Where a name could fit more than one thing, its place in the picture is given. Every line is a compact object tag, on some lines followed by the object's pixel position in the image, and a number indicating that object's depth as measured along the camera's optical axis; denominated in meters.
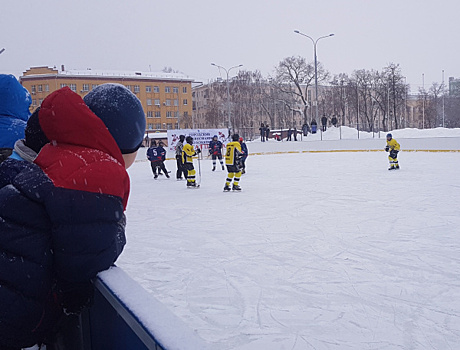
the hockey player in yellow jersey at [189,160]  11.66
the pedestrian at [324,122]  30.28
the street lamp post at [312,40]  30.42
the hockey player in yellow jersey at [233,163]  10.27
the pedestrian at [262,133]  30.44
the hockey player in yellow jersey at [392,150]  13.21
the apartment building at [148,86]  56.22
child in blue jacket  2.40
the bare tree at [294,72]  48.06
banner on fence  22.26
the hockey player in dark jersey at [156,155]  14.04
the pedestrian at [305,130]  30.69
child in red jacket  1.19
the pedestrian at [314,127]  31.58
